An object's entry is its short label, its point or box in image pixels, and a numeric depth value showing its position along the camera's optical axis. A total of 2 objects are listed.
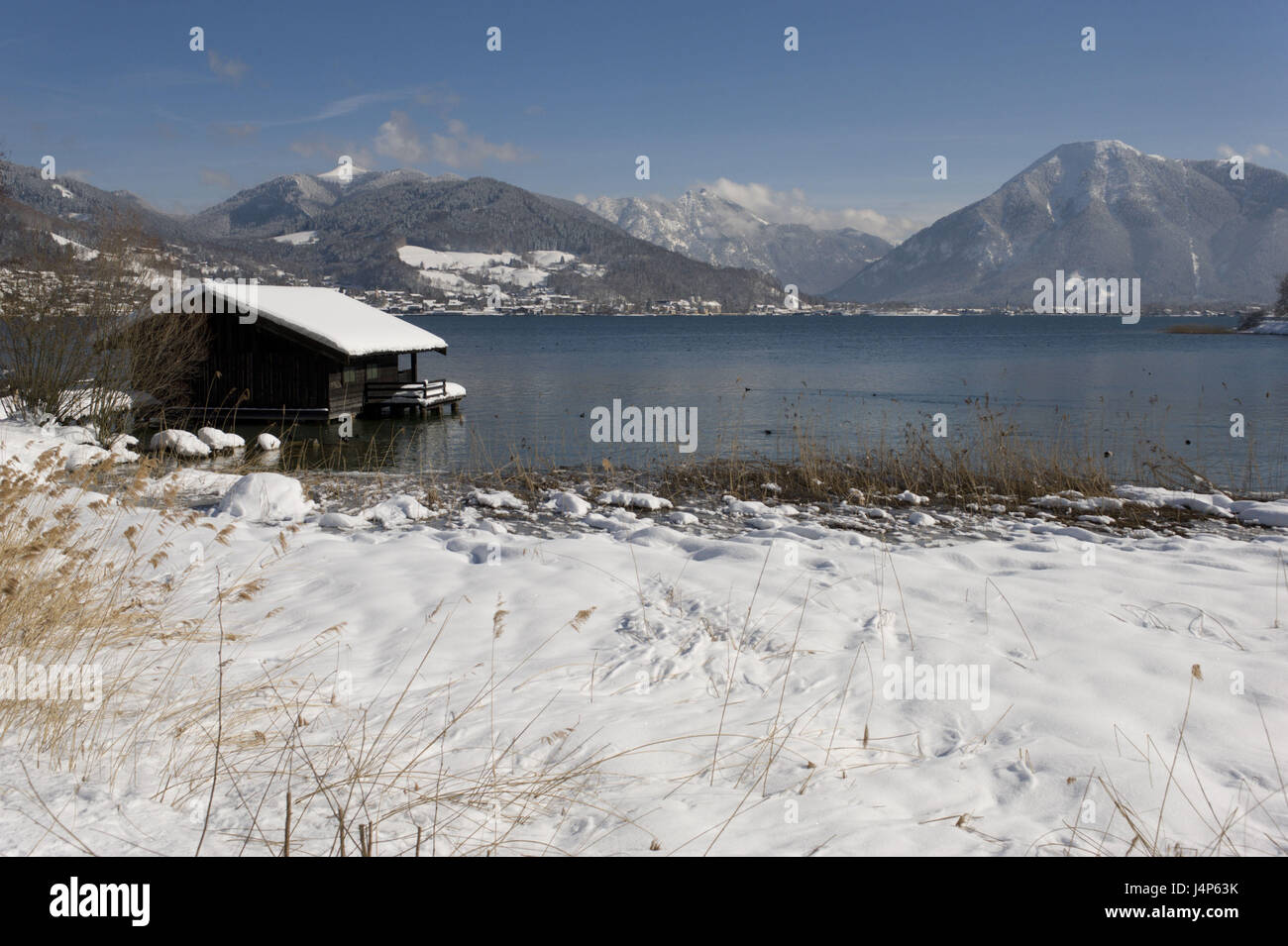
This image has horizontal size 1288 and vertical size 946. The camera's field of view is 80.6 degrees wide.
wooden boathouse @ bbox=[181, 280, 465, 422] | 24.97
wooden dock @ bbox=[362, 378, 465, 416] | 28.17
